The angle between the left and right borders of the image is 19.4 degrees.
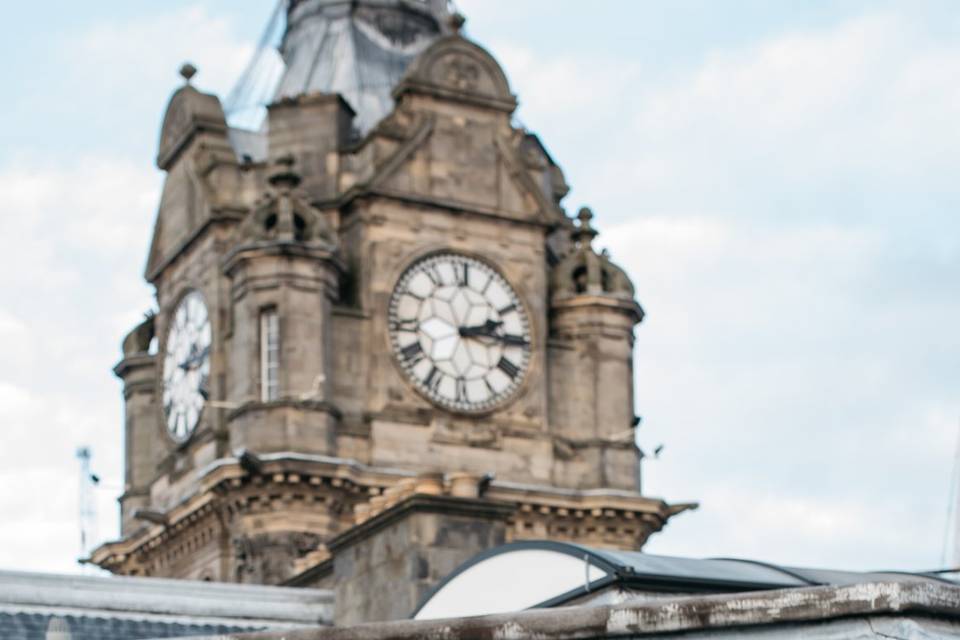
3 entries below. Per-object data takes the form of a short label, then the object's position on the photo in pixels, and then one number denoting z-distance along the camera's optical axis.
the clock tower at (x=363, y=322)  53.53
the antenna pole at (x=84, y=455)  61.03
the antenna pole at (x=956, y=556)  29.28
